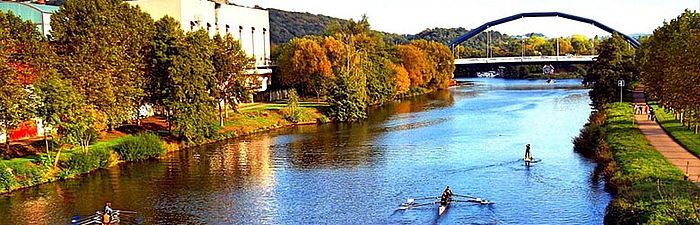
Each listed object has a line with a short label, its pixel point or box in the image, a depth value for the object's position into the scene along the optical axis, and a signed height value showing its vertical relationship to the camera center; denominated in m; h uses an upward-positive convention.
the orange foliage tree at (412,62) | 99.12 +1.71
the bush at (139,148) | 43.67 -4.03
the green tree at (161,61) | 49.00 +1.24
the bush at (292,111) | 64.21 -2.95
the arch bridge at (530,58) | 135.75 +7.77
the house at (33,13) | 68.50 +6.34
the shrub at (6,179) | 34.44 -4.47
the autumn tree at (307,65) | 76.12 +1.18
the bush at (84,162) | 38.88 -4.31
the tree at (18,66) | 35.78 +0.84
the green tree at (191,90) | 48.78 -0.70
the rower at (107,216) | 27.53 -5.02
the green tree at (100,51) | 42.03 +1.77
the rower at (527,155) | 40.00 -4.43
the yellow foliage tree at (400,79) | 89.75 -0.50
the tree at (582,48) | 180.38 +5.99
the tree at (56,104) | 37.41 -1.13
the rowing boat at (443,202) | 29.41 -5.17
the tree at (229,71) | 55.16 +0.55
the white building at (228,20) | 68.44 +6.11
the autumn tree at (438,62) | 110.38 +1.89
